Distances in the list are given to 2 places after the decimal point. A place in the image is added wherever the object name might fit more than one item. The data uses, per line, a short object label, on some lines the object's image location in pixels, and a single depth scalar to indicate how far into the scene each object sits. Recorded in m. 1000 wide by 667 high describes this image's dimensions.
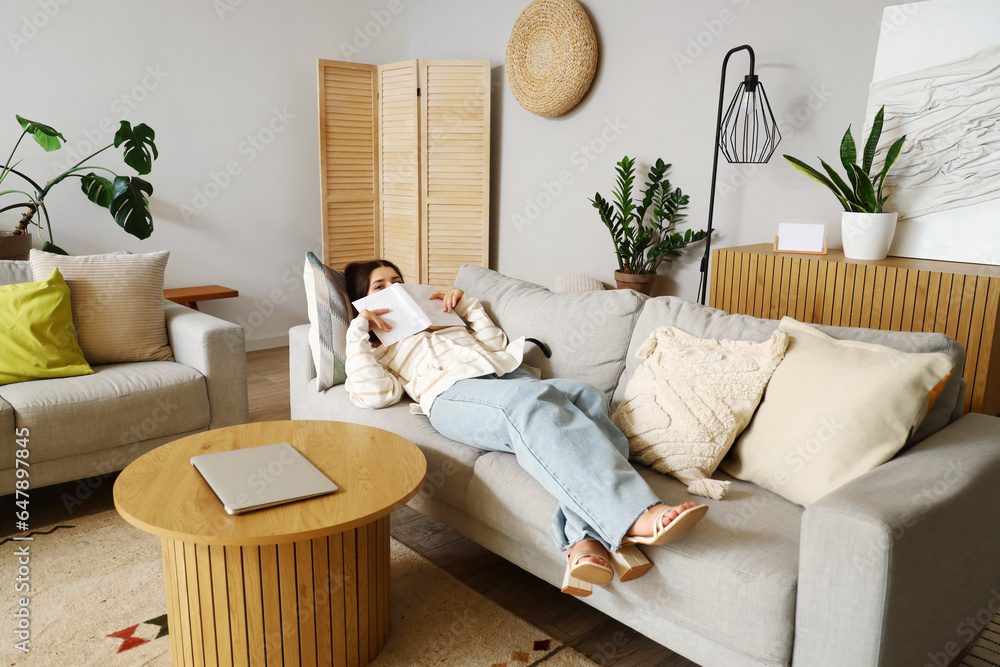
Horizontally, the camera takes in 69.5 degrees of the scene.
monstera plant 3.28
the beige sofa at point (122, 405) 2.15
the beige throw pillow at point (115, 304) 2.51
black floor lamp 3.08
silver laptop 1.47
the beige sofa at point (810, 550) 1.20
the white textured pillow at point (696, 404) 1.67
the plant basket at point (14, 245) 3.15
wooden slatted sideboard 2.22
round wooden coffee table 1.40
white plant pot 2.55
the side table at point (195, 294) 3.86
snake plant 2.59
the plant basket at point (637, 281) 3.47
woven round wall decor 3.73
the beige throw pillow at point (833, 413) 1.48
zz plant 3.45
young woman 1.42
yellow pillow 2.29
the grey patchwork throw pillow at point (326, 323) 2.29
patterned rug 1.64
